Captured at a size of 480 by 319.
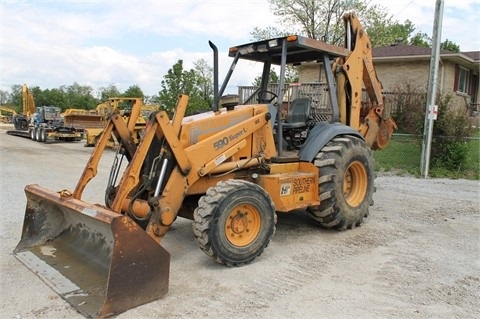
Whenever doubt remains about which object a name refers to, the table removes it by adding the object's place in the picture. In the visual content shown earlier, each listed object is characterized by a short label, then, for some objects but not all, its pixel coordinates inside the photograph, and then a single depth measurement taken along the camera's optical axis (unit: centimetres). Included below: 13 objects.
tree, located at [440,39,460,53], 4295
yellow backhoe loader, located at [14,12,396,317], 396
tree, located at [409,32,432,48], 4458
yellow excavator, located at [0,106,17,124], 4391
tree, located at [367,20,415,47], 2708
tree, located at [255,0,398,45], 2544
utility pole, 1071
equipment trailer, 2433
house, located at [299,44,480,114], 2067
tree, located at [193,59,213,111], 2231
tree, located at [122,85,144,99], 4576
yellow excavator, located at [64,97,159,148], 2558
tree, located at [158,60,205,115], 2238
